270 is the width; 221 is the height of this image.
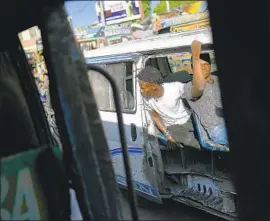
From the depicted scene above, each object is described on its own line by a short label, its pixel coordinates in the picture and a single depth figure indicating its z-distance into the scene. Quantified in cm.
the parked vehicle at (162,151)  434
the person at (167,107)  469
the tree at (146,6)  4875
